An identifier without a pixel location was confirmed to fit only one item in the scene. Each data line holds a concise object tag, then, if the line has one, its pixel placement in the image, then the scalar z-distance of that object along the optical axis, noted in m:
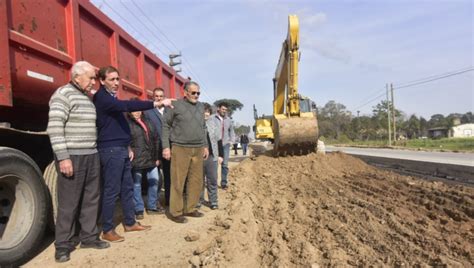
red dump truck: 3.46
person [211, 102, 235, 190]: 7.71
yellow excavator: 11.59
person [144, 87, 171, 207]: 5.71
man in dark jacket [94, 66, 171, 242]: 4.26
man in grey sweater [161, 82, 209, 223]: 5.23
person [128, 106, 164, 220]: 5.35
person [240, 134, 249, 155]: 23.08
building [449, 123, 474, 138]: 89.16
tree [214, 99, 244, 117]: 78.34
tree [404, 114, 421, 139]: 85.12
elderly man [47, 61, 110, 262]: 3.70
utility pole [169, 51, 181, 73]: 29.74
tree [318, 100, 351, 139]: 81.56
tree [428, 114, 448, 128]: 93.99
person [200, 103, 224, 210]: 6.18
